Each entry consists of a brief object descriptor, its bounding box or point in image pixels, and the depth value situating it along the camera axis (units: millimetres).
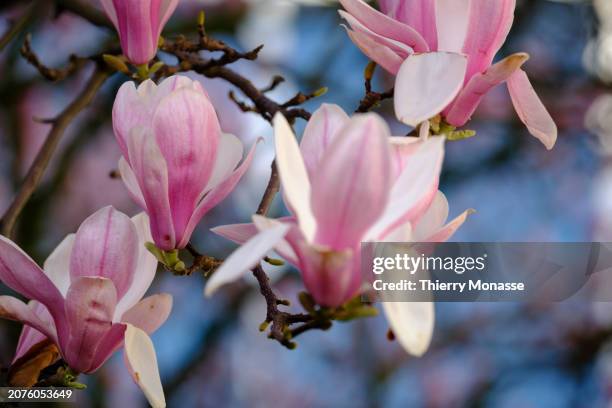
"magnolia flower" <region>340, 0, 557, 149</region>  832
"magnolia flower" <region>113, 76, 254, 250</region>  816
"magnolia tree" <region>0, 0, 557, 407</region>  748
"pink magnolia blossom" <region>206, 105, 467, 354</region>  737
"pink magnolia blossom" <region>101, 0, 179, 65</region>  890
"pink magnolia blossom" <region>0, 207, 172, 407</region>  817
